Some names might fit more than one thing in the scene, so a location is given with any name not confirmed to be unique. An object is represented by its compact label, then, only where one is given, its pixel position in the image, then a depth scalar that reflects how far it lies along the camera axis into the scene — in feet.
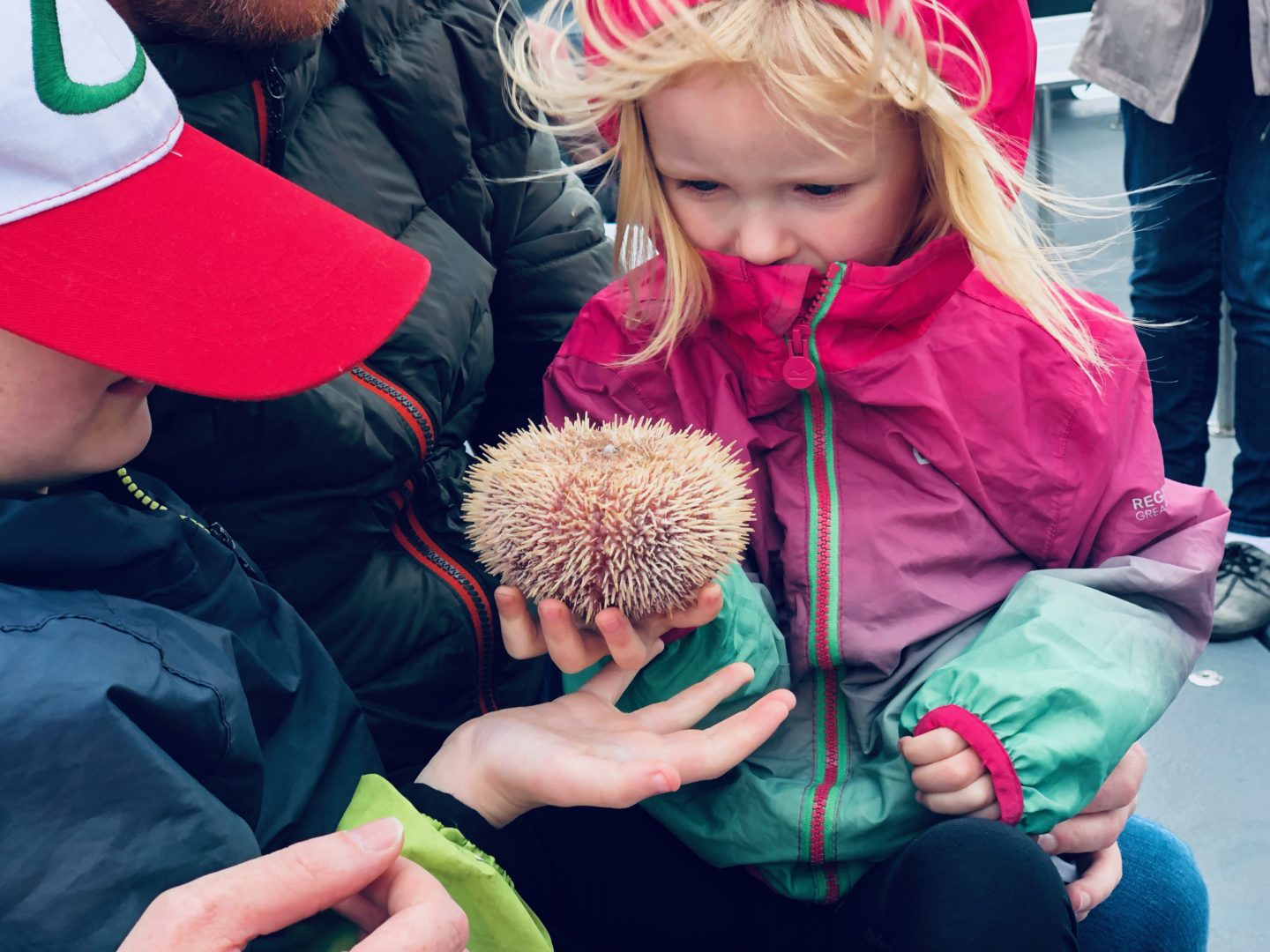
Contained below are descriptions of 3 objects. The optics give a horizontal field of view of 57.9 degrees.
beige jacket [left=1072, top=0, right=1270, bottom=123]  5.88
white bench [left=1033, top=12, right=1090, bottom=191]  9.87
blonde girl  2.85
